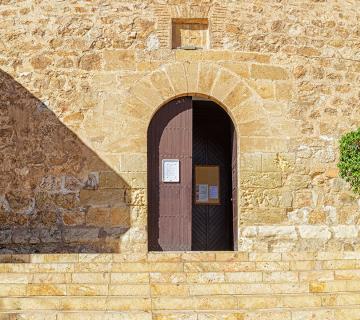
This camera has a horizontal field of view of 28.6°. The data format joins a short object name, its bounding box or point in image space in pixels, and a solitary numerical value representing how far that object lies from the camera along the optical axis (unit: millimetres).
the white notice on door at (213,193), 11953
